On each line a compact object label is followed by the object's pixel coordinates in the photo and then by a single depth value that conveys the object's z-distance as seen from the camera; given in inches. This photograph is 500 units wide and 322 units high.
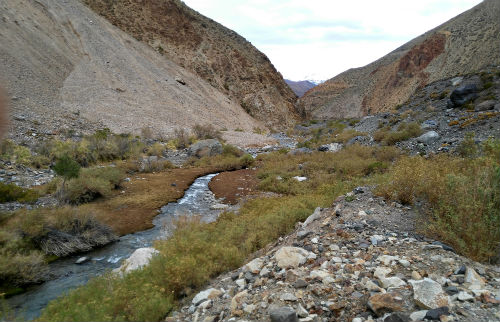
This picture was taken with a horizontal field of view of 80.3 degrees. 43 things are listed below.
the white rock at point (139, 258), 217.9
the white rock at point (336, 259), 149.9
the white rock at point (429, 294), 107.0
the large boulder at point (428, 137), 495.5
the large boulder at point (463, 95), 625.2
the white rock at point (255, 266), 164.4
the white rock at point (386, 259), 140.3
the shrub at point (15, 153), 475.8
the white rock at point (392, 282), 122.5
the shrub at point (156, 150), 711.3
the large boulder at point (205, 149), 760.3
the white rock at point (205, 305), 147.4
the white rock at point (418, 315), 102.2
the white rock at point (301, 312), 116.0
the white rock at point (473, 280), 114.4
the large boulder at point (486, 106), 547.4
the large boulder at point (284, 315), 112.2
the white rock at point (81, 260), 255.1
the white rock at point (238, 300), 135.0
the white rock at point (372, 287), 122.0
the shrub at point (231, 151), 774.3
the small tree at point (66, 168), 356.5
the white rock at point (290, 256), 156.5
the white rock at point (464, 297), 107.8
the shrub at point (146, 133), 831.7
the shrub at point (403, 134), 569.6
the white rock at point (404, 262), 135.9
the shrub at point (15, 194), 354.6
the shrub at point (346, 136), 769.2
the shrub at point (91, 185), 385.5
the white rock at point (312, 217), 239.2
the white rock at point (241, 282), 155.0
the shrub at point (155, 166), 603.4
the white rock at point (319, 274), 136.5
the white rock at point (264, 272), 154.7
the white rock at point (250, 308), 128.1
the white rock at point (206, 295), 155.2
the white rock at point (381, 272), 130.2
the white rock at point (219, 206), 413.7
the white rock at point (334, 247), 163.9
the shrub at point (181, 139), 840.3
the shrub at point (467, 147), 320.1
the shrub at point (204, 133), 959.0
